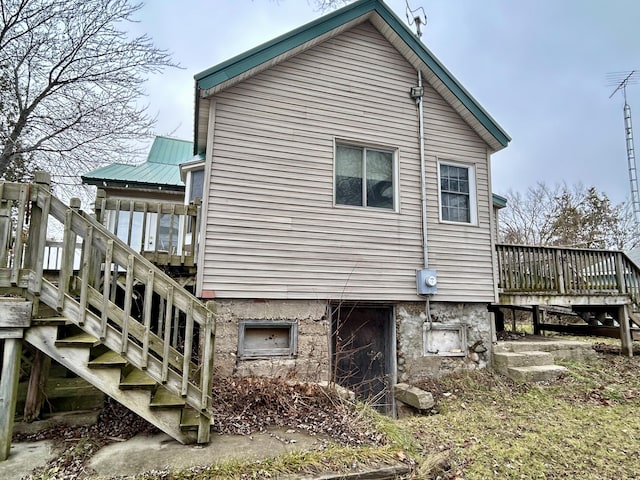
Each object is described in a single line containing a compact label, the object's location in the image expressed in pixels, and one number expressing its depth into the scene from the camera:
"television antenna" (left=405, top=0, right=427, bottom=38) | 8.21
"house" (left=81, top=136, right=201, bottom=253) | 10.12
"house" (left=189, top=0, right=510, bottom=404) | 6.08
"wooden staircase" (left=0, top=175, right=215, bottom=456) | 3.54
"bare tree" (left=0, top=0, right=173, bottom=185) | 9.28
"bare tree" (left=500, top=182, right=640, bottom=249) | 22.67
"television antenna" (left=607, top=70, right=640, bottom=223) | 23.25
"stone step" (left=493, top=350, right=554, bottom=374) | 7.21
